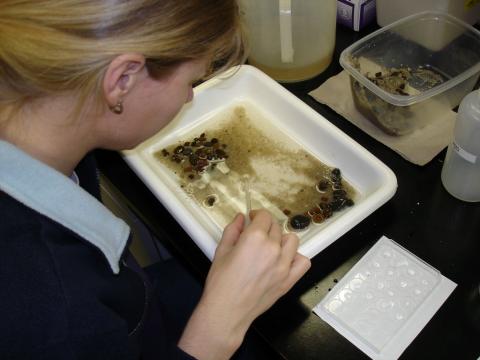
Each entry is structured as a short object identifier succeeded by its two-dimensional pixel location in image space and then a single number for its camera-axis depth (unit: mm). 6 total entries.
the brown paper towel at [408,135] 845
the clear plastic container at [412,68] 842
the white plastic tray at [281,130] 726
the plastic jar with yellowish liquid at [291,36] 946
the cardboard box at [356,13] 1056
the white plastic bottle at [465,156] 680
